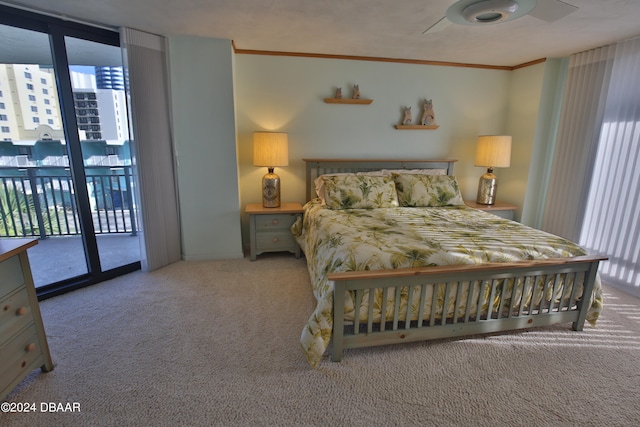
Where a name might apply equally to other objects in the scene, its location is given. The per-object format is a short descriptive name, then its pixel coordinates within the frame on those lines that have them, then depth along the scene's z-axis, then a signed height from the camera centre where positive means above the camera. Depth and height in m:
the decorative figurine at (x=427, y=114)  3.80 +0.47
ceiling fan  1.67 +0.80
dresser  1.51 -0.89
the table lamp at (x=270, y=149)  3.26 +0.02
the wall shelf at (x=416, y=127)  3.80 +0.31
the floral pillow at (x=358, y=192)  3.17 -0.41
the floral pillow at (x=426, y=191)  3.34 -0.41
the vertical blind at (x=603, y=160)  2.84 -0.05
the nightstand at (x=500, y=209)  3.62 -0.63
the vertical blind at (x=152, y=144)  2.77 +0.06
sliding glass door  2.57 +0.02
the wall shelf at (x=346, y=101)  3.58 +0.59
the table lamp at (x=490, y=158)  3.61 -0.05
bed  1.83 -0.81
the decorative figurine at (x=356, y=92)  3.60 +0.69
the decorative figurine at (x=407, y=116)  3.78 +0.44
